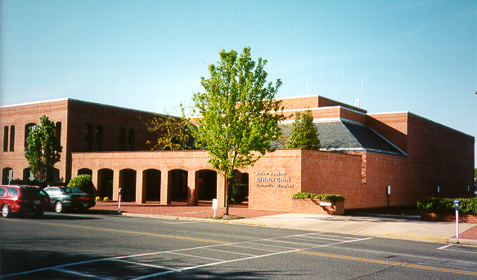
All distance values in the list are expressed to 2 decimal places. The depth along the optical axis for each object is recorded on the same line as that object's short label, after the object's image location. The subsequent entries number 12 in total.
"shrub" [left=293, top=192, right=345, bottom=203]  24.26
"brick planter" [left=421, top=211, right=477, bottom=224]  20.92
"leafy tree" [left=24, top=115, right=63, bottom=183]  34.53
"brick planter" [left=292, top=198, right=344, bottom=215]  24.28
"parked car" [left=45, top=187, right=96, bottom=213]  24.23
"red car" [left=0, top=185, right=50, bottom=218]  19.84
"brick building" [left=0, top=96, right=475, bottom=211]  27.81
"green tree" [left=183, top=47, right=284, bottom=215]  22.20
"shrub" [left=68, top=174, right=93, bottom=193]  36.38
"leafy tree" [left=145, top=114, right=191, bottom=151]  41.68
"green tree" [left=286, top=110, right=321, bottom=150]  32.19
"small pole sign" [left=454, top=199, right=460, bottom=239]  16.12
